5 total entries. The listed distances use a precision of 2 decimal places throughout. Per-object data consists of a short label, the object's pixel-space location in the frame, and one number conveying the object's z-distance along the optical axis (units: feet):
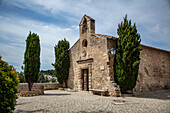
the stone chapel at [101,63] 33.30
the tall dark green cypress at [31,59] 32.35
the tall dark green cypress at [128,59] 30.07
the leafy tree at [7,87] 11.18
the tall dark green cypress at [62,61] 47.26
